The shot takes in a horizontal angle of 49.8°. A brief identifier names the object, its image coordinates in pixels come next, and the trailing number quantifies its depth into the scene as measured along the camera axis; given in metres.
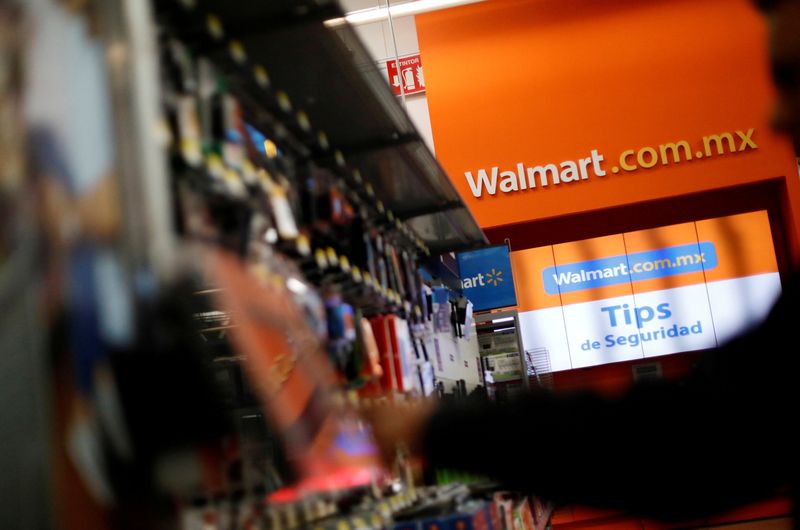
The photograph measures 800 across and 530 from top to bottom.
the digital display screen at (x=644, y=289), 8.88
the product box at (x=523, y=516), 4.33
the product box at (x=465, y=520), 2.86
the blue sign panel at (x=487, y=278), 6.18
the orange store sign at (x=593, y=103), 8.09
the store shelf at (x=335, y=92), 2.36
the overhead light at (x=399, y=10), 7.63
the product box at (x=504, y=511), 3.86
